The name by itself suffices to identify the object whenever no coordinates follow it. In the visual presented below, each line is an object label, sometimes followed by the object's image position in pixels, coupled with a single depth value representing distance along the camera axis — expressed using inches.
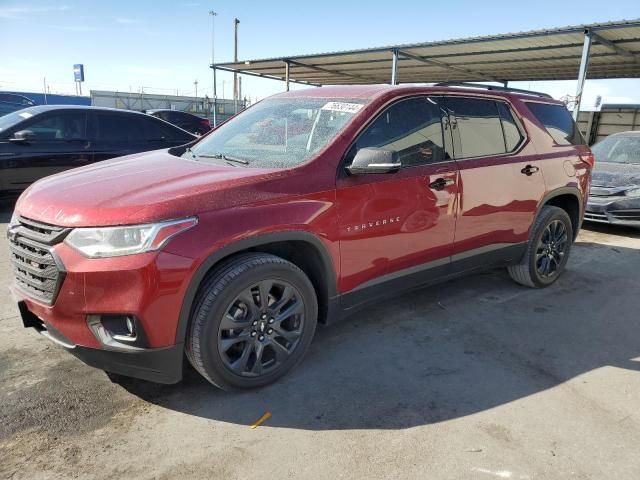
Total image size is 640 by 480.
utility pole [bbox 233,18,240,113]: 1830.7
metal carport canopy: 447.8
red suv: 89.4
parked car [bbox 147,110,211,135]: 570.6
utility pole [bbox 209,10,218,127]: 823.7
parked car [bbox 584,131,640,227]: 265.7
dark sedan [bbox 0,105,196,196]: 254.7
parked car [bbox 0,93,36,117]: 550.2
